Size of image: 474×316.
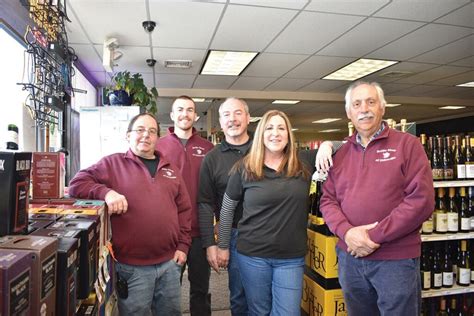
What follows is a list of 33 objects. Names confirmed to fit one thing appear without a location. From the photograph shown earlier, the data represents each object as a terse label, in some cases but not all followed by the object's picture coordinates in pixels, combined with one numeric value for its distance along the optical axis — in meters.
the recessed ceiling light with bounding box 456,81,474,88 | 6.16
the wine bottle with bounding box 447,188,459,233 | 2.21
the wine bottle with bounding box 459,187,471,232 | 2.25
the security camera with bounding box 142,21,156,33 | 3.30
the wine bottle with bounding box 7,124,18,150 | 1.40
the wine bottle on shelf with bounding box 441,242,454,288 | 2.25
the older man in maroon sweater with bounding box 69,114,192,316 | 1.59
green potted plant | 3.94
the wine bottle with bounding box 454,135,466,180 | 2.23
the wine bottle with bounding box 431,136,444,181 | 2.24
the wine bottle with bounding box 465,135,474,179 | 2.22
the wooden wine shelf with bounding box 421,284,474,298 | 2.20
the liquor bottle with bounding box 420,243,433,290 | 2.23
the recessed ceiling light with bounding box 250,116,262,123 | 10.90
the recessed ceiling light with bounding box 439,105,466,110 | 8.22
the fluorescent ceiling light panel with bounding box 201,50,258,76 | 4.39
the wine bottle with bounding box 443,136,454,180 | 2.25
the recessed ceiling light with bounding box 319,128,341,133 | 14.99
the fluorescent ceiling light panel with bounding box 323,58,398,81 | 4.77
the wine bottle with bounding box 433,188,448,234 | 2.21
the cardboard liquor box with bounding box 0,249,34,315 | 0.60
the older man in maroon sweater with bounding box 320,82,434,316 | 1.47
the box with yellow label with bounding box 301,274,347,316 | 2.02
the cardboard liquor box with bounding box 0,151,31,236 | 0.91
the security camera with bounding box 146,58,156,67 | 4.54
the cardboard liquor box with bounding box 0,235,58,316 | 0.71
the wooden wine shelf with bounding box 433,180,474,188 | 2.16
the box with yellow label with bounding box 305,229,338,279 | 2.02
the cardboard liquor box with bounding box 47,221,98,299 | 0.98
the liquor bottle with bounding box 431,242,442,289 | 2.23
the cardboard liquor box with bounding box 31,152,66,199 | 1.32
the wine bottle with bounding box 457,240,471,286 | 2.26
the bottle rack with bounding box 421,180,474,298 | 2.16
